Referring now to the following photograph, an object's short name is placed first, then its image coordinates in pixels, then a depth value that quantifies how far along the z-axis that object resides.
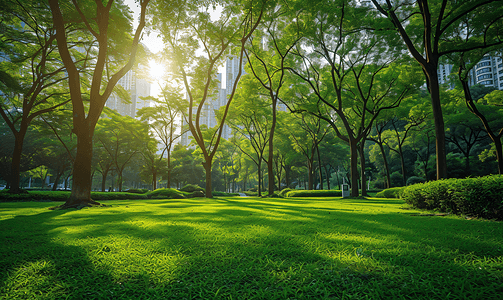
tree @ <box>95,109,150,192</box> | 26.25
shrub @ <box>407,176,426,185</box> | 29.93
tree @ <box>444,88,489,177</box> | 18.55
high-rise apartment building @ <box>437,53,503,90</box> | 72.25
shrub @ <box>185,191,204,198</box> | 25.65
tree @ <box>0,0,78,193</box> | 12.76
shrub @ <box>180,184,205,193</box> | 33.22
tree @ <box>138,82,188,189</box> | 24.64
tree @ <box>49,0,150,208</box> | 8.60
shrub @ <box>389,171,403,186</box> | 34.22
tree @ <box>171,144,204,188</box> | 45.03
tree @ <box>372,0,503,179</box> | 8.98
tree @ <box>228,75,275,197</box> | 20.62
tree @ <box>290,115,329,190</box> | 25.61
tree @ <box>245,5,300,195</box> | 16.29
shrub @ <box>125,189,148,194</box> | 29.86
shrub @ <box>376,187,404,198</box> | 19.15
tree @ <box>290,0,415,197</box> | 14.02
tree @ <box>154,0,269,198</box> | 14.53
